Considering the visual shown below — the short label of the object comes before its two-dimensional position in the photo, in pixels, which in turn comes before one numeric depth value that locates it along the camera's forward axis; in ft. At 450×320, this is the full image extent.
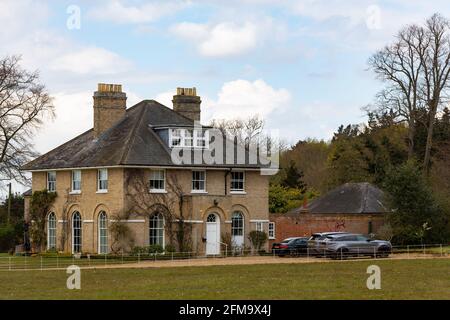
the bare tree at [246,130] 340.35
